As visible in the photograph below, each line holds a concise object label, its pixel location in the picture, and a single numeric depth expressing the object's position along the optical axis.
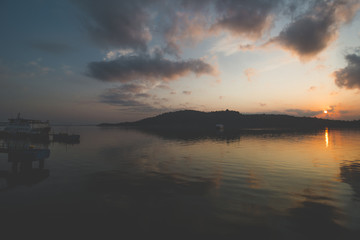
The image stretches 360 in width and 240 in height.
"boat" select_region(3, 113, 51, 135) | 76.06
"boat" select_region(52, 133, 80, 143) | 74.50
